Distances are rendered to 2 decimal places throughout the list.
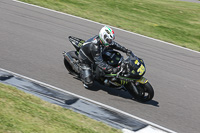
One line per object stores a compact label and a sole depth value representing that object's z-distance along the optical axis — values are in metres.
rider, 16.42
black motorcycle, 15.91
